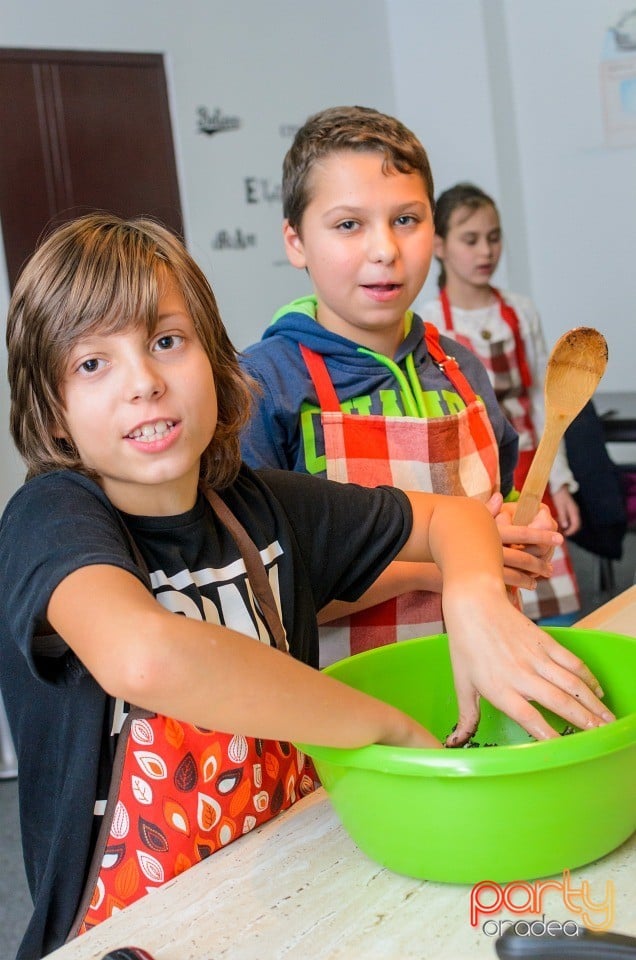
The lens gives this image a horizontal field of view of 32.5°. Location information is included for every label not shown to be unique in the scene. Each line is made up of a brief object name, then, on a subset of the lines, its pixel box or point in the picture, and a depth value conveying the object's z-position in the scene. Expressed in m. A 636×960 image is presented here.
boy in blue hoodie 1.21
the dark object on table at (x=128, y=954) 0.63
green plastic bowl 0.64
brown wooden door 3.45
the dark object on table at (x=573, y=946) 0.58
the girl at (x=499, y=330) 2.40
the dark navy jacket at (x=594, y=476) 2.77
